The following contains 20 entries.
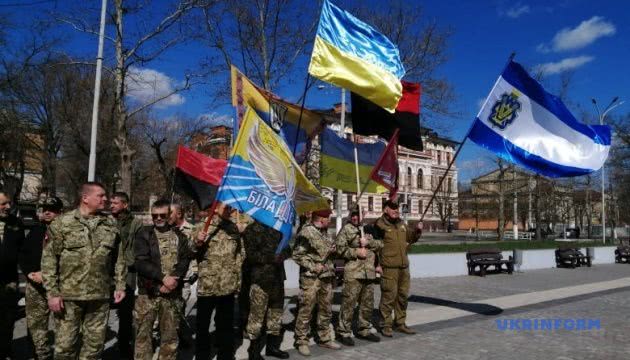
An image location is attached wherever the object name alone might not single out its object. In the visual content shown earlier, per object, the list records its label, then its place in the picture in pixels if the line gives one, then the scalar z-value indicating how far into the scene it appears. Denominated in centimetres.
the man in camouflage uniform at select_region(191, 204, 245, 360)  580
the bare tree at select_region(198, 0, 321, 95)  1644
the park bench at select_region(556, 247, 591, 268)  2094
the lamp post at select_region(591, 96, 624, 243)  3225
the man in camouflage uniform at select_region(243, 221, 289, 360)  618
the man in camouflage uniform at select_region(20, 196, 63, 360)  569
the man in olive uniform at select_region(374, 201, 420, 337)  763
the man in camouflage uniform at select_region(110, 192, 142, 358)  633
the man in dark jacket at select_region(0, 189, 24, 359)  566
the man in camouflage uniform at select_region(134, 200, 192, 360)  537
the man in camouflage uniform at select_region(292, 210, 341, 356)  669
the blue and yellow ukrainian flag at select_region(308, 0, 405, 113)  698
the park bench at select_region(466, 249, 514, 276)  1723
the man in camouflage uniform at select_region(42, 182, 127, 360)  475
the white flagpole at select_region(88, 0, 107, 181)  1313
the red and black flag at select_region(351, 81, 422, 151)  864
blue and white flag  818
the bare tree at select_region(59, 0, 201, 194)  1365
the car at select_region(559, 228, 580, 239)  6002
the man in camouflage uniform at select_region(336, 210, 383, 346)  711
